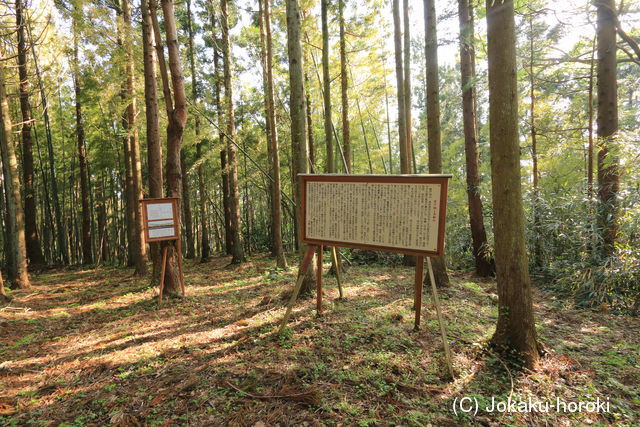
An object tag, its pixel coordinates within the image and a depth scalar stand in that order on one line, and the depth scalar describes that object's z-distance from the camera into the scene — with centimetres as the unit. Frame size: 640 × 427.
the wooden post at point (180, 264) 486
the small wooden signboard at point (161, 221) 468
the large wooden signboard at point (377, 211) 278
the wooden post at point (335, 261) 426
